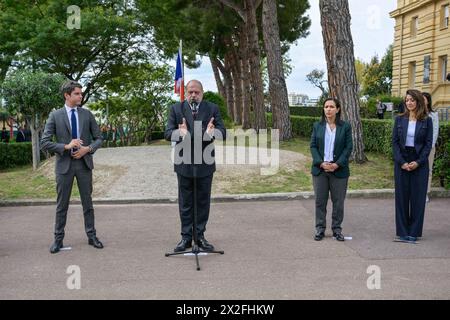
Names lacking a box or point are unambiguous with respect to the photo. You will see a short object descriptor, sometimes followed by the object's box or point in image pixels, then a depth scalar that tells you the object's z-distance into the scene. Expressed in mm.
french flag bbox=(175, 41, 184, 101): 12366
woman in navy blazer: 6984
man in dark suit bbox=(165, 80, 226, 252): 6188
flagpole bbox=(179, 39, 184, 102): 12094
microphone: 6160
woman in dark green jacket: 7074
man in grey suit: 6672
